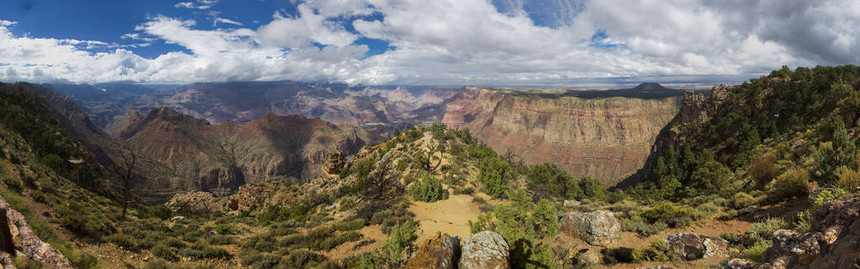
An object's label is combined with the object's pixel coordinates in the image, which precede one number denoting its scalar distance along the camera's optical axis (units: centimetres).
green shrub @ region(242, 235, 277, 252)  1625
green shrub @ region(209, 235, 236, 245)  1705
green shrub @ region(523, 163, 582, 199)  3747
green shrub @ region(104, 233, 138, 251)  1285
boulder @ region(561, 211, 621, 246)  1363
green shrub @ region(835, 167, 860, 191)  1022
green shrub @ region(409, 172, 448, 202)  2767
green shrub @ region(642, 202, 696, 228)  1385
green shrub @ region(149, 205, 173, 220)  3057
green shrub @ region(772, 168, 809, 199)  1288
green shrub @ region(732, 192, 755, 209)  1413
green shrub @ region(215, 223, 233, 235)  1989
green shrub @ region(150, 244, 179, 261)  1324
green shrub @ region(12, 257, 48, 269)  707
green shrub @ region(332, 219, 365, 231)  1932
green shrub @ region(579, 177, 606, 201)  3901
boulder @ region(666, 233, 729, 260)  946
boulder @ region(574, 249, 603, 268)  1137
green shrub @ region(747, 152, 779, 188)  1778
